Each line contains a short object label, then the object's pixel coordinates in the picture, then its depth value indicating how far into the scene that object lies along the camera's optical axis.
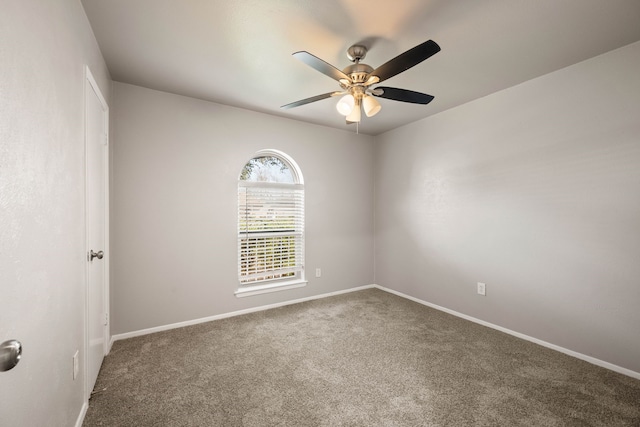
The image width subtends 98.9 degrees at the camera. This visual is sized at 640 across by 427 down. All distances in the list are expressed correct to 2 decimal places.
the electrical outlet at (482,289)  3.02
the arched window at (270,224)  3.47
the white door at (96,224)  1.81
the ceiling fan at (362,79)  1.65
